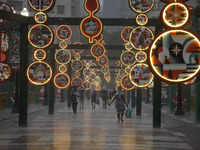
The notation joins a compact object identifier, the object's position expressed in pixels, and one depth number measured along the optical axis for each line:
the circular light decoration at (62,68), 30.95
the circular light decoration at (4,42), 23.44
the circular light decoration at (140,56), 21.27
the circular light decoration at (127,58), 26.83
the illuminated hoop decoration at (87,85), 53.44
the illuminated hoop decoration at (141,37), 19.28
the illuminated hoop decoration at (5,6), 23.98
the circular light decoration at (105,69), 47.99
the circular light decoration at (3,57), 22.85
